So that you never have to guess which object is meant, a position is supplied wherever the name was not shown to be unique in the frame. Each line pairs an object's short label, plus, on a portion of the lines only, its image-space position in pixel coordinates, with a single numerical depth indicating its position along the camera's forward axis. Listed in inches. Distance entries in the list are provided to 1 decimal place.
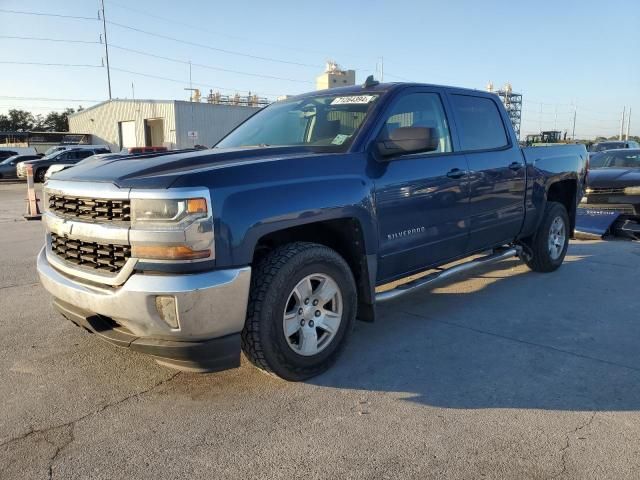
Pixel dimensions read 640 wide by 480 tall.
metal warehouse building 1499.8
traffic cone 495.6
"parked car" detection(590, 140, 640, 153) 799.7
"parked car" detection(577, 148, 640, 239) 339.9
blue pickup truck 110.1
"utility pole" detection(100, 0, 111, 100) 2034.9
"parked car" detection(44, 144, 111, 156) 1157.0
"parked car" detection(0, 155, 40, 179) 1133.7
